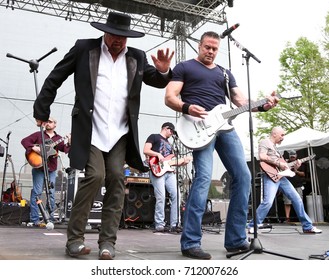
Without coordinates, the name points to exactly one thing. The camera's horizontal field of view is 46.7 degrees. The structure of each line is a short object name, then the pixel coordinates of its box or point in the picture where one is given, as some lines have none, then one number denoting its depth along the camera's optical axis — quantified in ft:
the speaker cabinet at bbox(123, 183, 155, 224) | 21.87
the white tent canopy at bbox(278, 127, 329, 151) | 31.30
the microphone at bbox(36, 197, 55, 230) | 17.62
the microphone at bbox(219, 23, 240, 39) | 11.84
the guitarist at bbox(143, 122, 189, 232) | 19.70
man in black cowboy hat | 8.71
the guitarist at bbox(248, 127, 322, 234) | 18.78
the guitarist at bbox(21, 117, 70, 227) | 20.43
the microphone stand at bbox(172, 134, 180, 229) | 18.61
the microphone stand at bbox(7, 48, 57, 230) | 16.08
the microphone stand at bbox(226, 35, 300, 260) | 9.28
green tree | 58.54
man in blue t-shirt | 9.74
